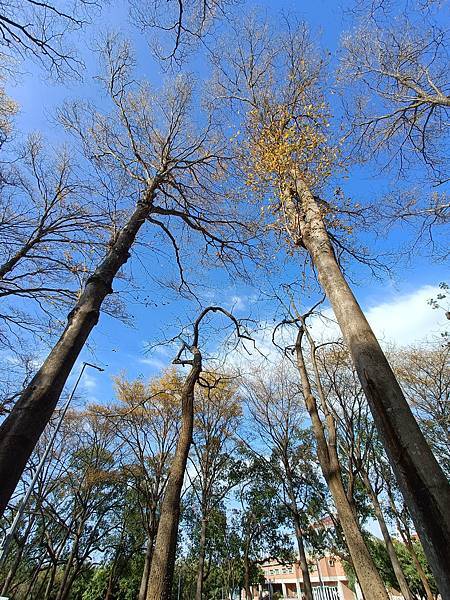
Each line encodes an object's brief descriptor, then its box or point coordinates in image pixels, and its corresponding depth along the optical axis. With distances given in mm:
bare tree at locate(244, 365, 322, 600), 14297
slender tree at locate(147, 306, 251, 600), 3139
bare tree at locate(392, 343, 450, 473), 14984
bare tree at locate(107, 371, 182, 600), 14531
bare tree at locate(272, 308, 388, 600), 4371
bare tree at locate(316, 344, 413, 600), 11875
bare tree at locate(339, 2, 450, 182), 6508
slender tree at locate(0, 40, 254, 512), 2230
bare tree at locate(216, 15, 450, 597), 1924
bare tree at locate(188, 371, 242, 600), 15438
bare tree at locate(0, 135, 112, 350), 8023
